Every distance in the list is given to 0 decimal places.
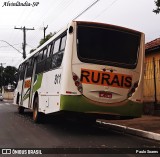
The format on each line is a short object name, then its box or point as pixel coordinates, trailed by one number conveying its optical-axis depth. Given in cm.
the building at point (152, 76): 1145
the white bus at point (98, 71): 712
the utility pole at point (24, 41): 2890
